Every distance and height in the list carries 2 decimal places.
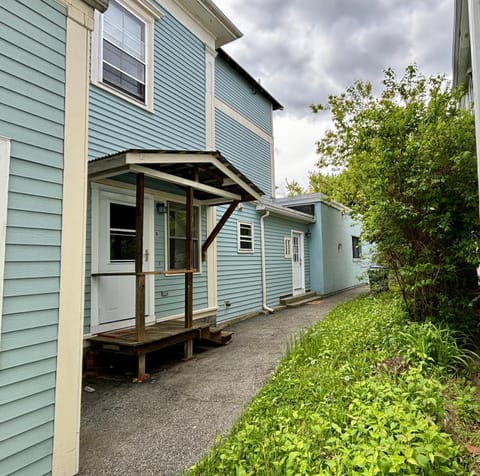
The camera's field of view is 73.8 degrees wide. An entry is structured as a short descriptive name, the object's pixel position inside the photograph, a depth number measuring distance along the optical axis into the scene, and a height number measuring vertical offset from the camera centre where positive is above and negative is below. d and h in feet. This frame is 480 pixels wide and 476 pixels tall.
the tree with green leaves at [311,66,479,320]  13.52 +2.77
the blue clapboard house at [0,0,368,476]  7.06 +2.63
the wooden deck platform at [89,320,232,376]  13.25 -3.33
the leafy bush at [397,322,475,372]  11.14 -3.33
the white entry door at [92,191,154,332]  14.93 +0.12
